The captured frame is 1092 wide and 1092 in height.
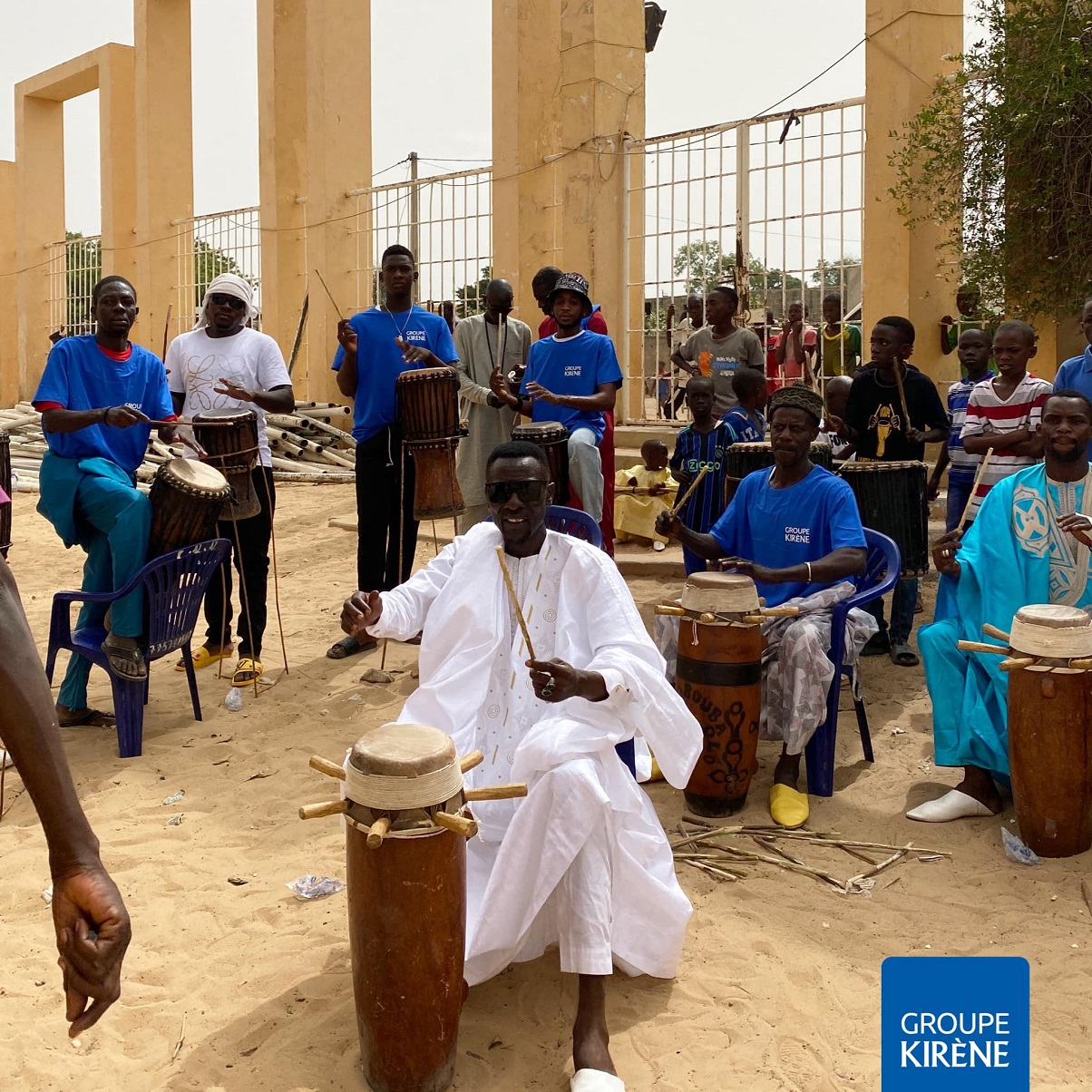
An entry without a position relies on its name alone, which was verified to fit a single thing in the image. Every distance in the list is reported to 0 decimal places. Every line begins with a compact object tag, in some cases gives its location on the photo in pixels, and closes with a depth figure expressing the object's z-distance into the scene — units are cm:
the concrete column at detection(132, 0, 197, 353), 1811
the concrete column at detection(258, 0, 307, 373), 1555
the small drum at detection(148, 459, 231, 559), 566
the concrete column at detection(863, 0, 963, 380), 925
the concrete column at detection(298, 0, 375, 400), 1486
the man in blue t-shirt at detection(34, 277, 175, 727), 556
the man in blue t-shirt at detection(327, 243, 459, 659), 689
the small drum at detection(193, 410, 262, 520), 621
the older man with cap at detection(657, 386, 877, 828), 481
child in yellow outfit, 973
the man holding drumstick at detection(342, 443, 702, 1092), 306
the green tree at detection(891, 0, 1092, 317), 766
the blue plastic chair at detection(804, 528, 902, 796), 489
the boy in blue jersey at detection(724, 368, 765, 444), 702
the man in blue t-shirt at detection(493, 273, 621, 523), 679
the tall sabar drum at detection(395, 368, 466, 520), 661
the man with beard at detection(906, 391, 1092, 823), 465
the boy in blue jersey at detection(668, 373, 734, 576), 697
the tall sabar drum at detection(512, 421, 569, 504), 643
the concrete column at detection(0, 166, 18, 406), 2322
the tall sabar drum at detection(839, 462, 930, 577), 647
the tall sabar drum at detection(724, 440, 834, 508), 623
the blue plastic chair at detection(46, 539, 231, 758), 554
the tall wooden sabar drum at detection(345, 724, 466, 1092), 277
